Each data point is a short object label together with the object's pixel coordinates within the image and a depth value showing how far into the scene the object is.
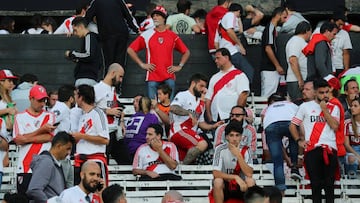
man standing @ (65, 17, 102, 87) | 22.06
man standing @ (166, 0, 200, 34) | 25.05
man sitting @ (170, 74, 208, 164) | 20.89
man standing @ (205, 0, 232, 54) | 24.00
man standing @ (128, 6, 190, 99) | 22.67
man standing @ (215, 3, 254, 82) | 23.28
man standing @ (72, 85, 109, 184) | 18.28
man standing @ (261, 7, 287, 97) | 23.50
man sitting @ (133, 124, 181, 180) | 20.03
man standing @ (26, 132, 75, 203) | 16.28
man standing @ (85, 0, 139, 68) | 23.30
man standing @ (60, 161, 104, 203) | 15.64
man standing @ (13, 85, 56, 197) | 17.97
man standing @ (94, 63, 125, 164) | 20.20
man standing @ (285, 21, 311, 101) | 22.91
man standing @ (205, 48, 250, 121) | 21.59
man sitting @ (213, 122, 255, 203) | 18.56
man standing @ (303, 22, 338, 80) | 22.41
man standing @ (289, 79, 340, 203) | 19.41
